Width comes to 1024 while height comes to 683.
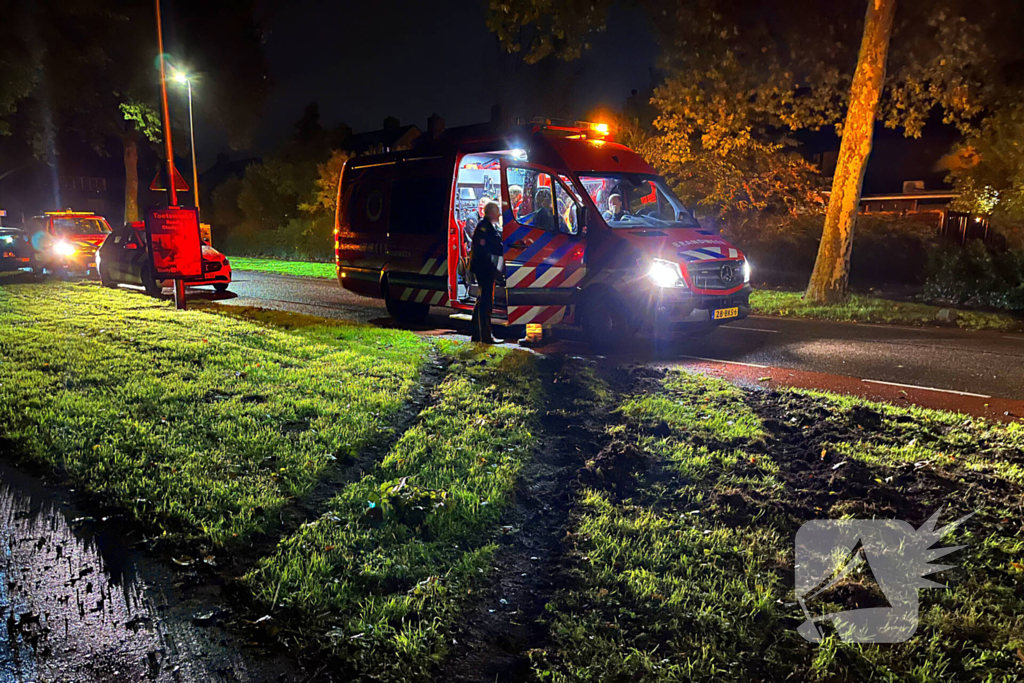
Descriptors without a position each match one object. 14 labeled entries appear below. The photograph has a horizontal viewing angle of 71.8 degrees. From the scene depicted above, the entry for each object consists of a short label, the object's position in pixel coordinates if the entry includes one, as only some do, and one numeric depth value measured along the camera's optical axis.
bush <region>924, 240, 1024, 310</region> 14.09
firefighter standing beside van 9.24
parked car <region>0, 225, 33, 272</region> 21.98
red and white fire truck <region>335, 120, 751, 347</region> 9.09
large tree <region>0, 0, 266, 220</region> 23.86
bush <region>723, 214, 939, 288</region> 18.95
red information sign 12.84
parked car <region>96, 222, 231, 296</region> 16.33
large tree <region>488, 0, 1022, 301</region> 13.77
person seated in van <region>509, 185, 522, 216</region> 9.92
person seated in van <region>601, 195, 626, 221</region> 9.59
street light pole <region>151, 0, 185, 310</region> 13.05
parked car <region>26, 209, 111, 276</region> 20.73
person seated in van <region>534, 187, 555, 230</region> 9.63
